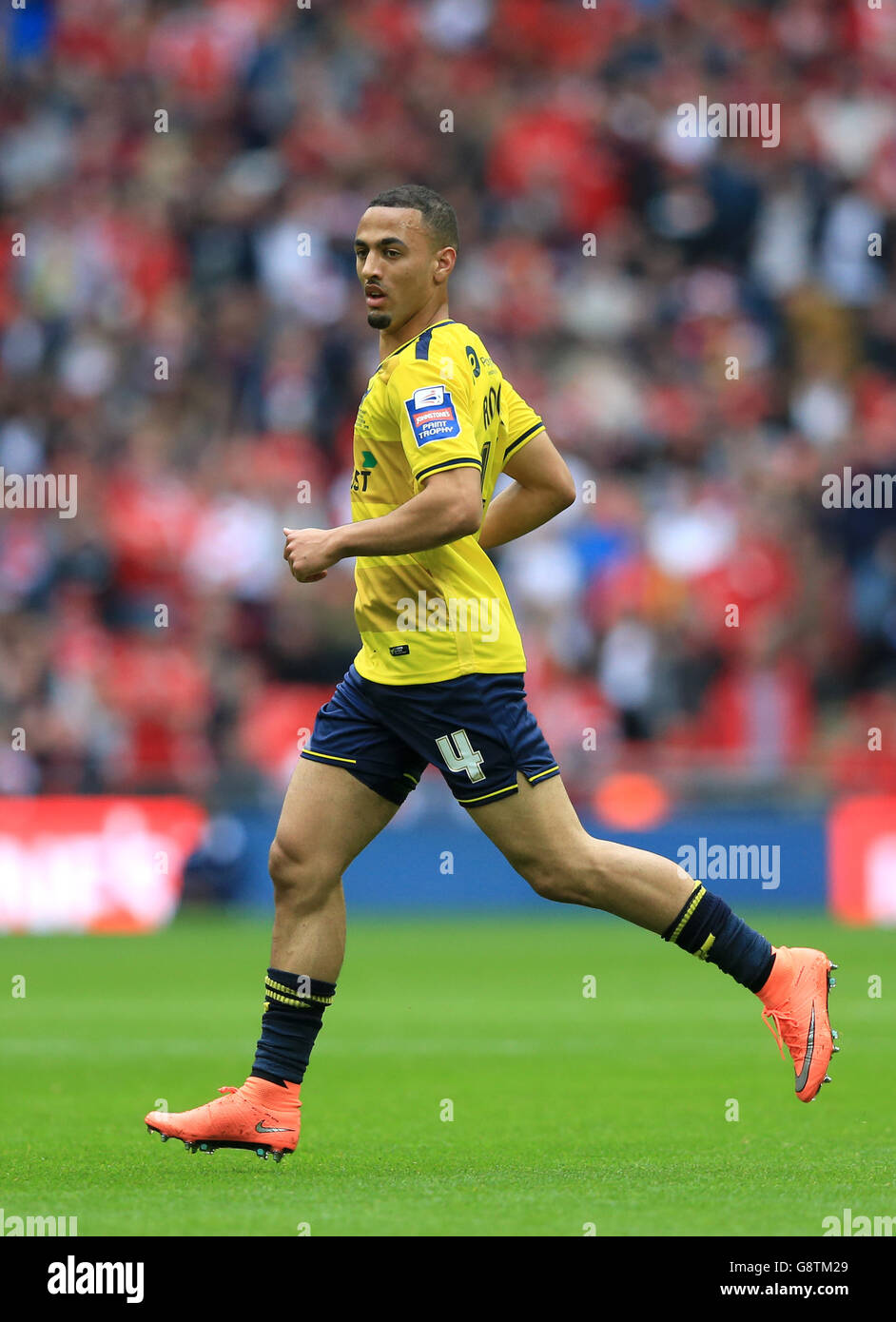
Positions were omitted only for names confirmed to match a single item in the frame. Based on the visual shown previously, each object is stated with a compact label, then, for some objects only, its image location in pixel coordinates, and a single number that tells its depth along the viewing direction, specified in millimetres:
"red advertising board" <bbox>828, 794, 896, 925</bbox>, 14508
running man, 5801
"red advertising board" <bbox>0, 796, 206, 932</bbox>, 14461
